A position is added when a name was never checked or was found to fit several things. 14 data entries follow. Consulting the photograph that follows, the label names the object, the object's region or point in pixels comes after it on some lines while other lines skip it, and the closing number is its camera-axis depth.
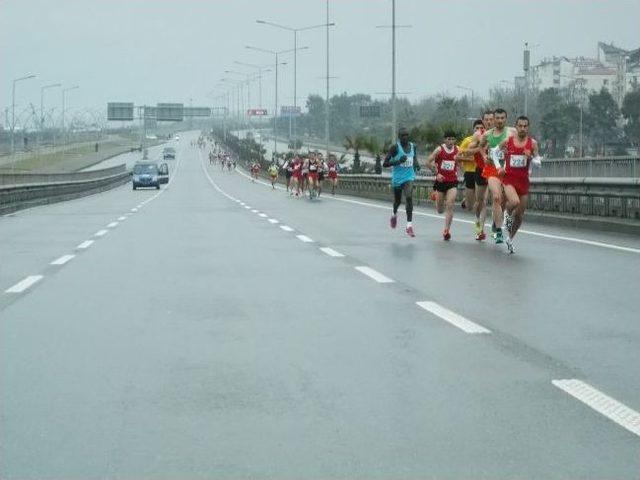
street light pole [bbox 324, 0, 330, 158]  70.50
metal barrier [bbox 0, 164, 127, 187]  46.28
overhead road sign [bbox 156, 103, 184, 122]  167.00
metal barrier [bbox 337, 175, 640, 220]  22.77
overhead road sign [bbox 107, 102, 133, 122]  160.25
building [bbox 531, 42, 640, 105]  162.75
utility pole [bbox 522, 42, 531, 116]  53.88
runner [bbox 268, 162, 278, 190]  72.88
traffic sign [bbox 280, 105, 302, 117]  189.98
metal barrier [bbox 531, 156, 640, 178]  54.21
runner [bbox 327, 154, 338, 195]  54.53
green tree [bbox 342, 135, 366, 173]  105.51
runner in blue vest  21.83
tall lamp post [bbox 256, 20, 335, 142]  73.56
